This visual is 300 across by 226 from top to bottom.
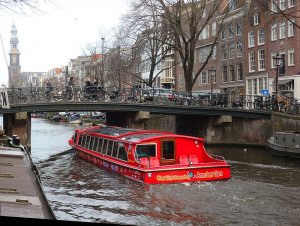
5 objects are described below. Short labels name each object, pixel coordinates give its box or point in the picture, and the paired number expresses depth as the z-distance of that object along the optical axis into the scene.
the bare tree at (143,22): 30.22
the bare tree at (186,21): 30.82
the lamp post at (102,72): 51.25
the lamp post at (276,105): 28.55
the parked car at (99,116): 57.42
